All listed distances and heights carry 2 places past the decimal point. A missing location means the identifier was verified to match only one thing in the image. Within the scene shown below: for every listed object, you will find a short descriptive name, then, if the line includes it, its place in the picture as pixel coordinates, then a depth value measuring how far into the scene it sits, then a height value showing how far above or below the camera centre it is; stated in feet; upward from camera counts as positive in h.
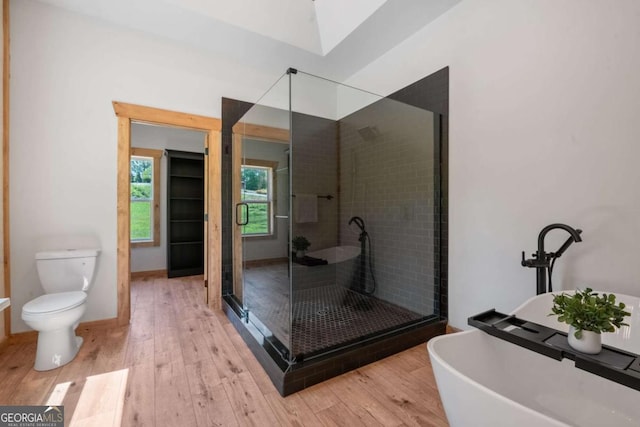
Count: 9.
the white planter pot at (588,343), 3.15 -1.48
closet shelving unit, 14.51 +0.09
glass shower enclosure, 8.10 -0.05
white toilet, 6.13 -2.03
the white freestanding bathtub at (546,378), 3.33 -2.16
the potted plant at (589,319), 3.11 -1.21
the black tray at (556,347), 2.81 -1.57
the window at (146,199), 14.73 +0.84
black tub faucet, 4.98 -0.86
